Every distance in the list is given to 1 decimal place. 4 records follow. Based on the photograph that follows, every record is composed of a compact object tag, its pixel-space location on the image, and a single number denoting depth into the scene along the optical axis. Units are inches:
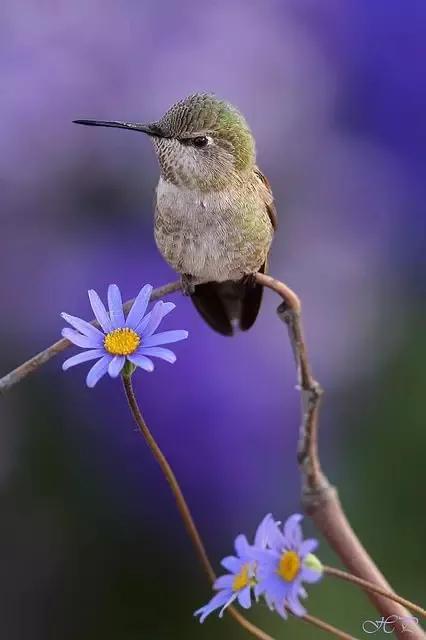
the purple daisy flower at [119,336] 77.4
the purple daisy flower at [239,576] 77.0
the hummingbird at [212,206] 83.4
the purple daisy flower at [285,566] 76.4
